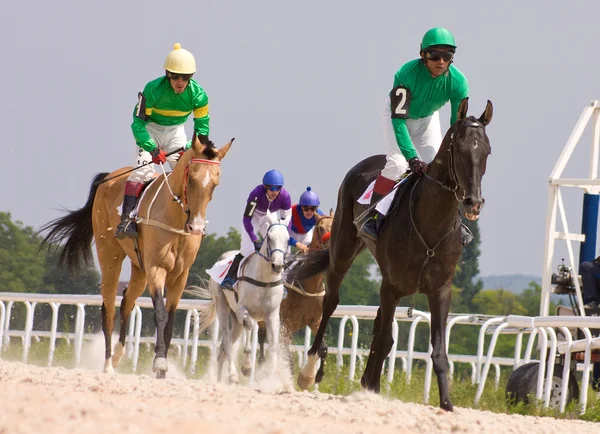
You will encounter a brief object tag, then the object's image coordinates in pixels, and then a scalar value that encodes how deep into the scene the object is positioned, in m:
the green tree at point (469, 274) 157.50
